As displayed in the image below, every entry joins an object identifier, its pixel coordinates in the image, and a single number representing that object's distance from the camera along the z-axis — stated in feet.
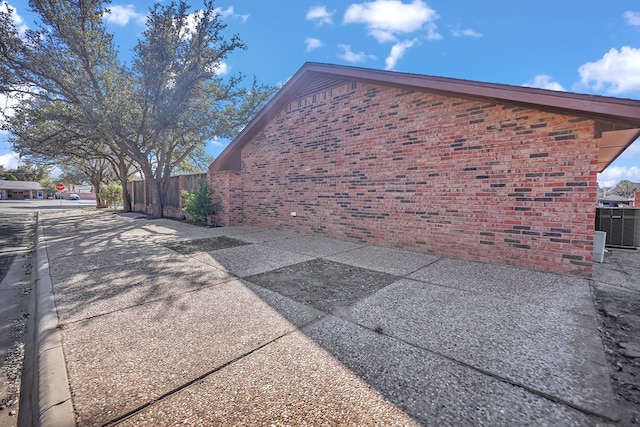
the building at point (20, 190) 187.97
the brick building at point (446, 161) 13.52
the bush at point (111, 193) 71.82
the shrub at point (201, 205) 32.91
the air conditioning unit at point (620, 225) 19.98
